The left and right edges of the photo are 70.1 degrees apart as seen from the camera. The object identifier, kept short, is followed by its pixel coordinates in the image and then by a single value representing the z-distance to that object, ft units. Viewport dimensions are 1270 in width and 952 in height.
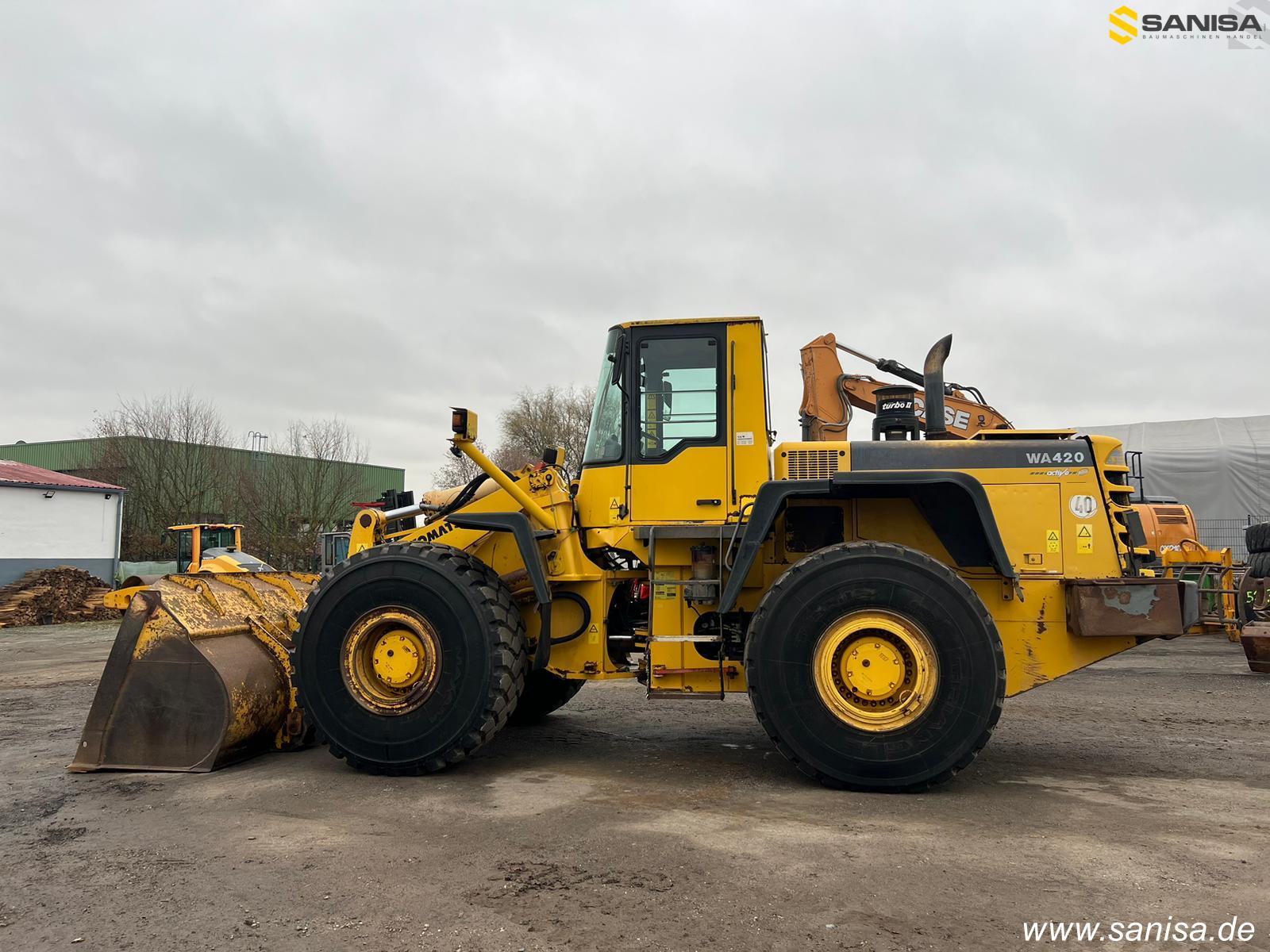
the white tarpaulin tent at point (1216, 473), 74.64
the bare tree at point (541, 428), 137.90
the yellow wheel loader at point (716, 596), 17.10
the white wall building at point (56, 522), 77.00
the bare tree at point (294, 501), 102.63
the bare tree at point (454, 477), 134.10
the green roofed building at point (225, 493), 102.83
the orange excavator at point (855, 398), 26.39
